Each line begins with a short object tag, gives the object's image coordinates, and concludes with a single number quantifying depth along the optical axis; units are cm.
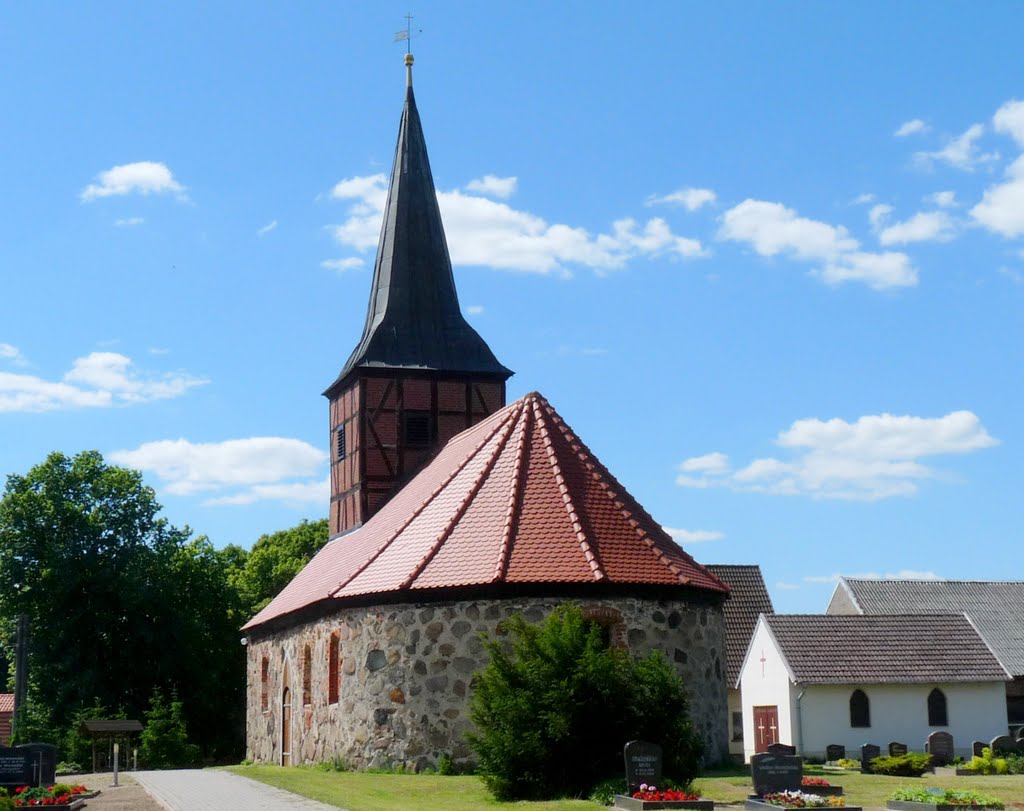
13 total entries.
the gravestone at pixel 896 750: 2949
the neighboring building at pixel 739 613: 4044
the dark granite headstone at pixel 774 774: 1691
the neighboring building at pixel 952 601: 4122
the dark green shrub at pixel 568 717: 1759
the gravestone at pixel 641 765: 1673
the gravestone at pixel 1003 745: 2774
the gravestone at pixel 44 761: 2039
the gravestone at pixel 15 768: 1992
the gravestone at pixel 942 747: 2959
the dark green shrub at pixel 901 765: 2491
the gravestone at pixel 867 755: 2569
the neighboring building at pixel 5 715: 6103
